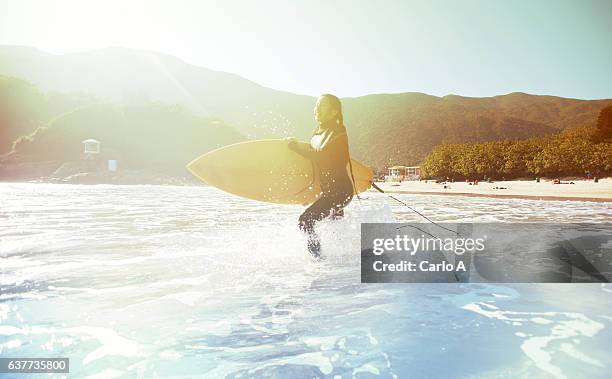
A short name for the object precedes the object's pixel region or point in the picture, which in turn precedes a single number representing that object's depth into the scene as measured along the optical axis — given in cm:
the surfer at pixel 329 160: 603
